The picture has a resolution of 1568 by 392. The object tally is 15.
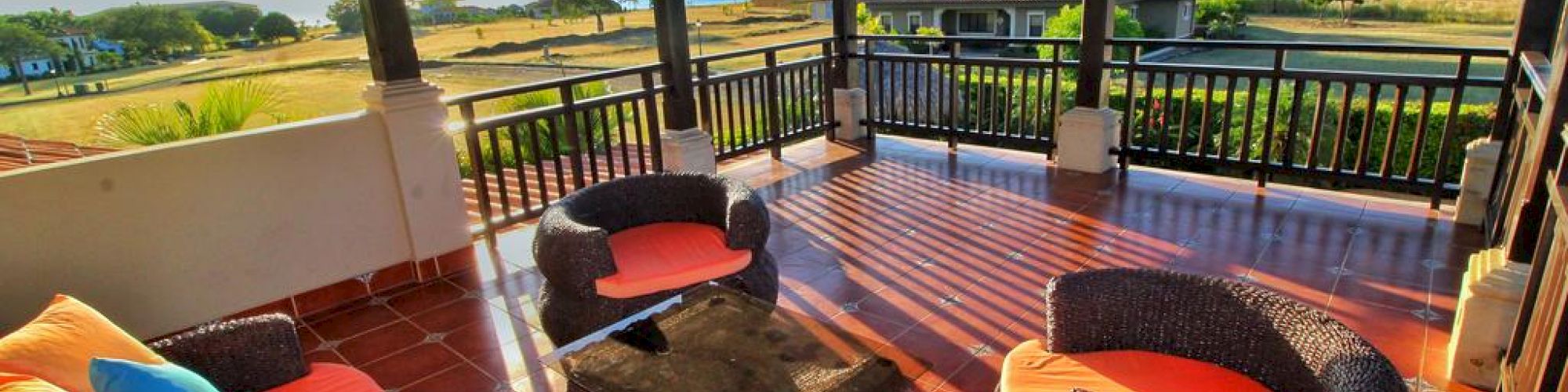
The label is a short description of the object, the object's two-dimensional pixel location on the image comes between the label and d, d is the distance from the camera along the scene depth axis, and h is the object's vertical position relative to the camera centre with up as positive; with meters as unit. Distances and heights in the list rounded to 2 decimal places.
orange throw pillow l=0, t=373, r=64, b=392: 1.48 -0.65
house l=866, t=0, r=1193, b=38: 8.98 -0.52
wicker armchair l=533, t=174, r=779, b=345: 2.67 -0.85
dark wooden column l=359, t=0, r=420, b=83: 3.35 -0.16
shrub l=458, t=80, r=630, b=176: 4.21 -0.75
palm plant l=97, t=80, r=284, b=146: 3.45 -0.44
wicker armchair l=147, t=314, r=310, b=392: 1.93 -0.80
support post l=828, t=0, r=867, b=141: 5.98 -0.76
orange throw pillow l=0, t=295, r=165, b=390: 1.63 -0.66
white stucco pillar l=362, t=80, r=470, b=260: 3.46 -0.70
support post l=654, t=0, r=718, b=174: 4.63 -0.69
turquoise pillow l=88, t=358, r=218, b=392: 1.49 -0.65
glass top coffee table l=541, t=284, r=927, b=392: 2.09 -0.99
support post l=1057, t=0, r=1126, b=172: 4.79 -0.90
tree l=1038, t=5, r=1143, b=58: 8.71 -0.62
